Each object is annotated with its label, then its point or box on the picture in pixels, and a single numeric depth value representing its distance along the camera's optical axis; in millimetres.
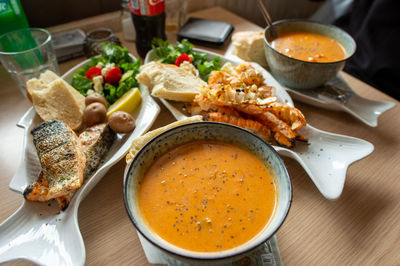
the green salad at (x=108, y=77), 508
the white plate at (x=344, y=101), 487
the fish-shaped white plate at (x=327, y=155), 377
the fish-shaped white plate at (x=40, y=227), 318
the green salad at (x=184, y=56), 547
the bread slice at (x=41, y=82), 470
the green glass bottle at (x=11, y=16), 527
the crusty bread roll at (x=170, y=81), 469
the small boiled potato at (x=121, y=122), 438
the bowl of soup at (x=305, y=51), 489
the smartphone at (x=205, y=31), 652
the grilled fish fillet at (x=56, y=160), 350
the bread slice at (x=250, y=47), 573
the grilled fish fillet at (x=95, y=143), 399
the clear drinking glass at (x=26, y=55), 502
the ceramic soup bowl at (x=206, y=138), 273
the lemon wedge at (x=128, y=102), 472
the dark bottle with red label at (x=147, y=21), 545
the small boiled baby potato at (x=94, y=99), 475
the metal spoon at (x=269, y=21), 561
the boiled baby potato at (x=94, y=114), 450
